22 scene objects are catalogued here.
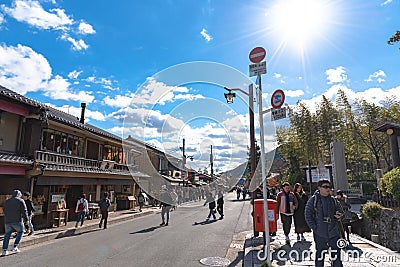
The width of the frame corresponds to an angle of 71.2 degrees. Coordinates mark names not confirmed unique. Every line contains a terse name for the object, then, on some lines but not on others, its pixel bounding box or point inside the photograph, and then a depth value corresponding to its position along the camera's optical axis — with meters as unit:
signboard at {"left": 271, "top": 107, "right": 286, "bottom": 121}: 5.19
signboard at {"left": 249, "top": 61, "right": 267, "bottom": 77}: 5.54
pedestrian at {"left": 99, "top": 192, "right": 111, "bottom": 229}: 13.14
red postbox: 7.94
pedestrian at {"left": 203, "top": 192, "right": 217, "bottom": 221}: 16.16
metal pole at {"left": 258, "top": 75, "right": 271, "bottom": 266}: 5.06
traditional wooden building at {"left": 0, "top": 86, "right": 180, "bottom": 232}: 11.86
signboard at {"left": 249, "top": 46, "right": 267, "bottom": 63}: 5.66
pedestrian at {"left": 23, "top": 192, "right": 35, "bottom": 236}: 10.43
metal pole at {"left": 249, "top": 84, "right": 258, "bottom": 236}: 9.49
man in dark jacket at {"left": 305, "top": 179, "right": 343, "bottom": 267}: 4.69
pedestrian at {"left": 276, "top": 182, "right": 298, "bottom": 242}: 7.97
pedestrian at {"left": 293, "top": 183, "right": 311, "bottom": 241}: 8.03
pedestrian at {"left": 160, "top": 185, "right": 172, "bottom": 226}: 13.66
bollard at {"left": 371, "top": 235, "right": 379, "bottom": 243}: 9.47
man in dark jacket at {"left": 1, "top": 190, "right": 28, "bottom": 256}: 7.93
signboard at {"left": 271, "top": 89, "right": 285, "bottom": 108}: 5.17
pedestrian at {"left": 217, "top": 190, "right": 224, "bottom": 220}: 16.73
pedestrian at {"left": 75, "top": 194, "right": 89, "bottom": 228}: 12.86
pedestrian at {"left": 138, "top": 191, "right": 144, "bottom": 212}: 21.82
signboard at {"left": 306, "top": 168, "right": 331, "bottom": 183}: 20.73
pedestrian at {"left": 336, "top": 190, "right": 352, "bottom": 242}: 8.59
